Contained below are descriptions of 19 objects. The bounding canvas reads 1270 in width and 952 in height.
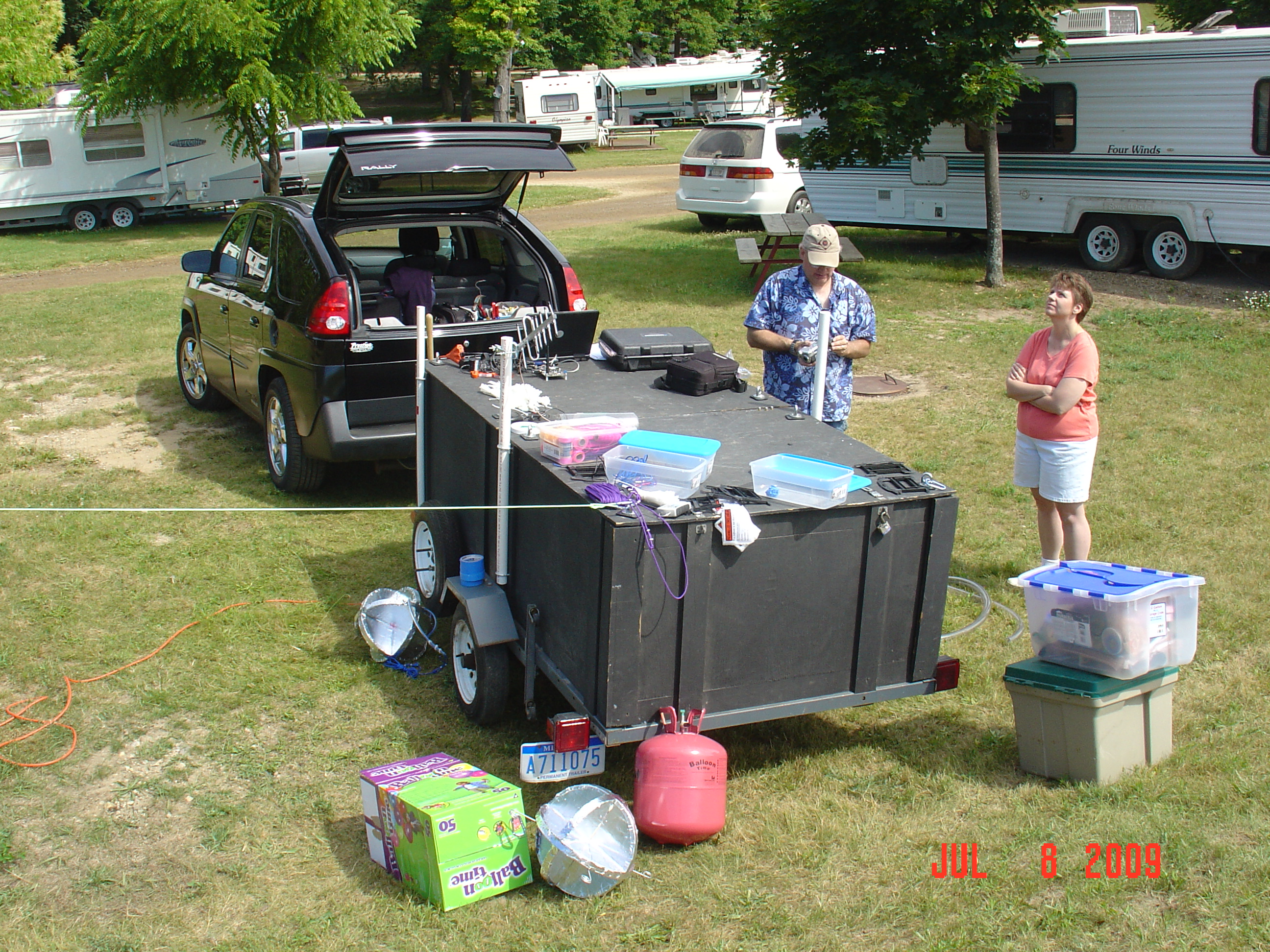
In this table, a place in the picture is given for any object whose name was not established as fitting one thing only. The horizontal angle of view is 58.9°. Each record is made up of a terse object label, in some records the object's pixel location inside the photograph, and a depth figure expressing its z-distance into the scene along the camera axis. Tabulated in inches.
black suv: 238.7
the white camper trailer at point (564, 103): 1445.6
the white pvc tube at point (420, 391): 207.3
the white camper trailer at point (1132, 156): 482.9
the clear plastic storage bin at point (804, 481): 144.3
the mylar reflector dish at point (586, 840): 134.0
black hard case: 212.2
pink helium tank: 139.8
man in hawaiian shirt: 212.1
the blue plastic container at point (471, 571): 178.1
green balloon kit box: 131.6
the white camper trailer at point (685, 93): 1659.7
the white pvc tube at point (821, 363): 195.8
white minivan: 638.5
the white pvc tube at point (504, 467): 163.5
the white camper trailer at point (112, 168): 806.5
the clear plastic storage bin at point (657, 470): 147.7
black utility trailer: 141.1
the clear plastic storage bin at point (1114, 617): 149.7
